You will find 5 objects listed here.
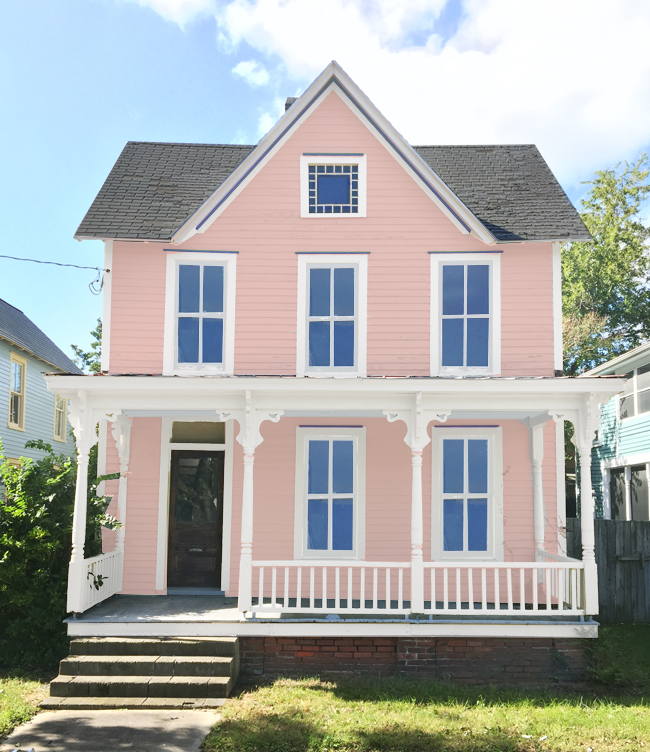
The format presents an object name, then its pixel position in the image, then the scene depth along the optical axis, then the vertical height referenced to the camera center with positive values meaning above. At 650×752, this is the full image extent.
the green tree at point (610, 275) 28.53 +8.19
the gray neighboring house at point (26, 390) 19.06 +2.37
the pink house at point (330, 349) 11.11 +2.00
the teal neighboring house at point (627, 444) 17.66 +0.88
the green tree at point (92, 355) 33.04 +5.58
